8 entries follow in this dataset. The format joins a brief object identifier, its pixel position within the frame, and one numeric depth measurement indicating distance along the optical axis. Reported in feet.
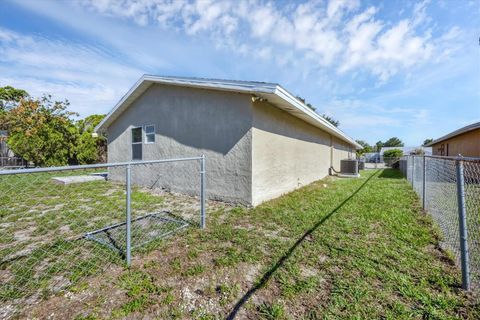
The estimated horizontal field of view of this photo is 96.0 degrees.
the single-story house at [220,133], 17.90
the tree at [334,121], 153.91
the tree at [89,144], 49.34
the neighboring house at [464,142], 39.49
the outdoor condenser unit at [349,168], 42.71
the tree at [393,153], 109.96
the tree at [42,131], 43.93
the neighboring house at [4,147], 50.60
